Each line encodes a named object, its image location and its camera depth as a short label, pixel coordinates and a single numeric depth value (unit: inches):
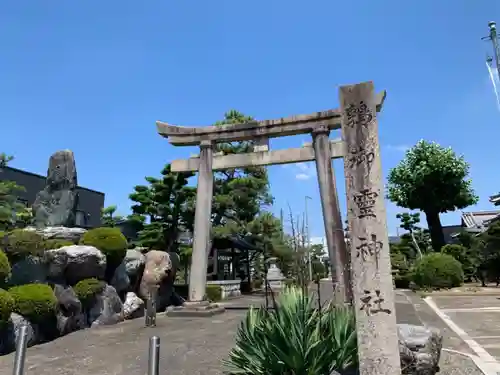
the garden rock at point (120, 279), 467.2
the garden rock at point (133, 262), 503.7
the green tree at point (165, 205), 739.4
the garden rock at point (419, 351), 196.5
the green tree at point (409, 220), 1446.9
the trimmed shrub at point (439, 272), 830.5
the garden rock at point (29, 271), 370.6
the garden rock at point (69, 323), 358.9
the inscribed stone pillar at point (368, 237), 155.9
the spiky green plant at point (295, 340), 159.9
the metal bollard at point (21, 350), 144.6
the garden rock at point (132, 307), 476.7
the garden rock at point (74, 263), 392.2
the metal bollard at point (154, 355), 125.7
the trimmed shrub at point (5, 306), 279.1
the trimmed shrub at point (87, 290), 392.8
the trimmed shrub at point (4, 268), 304.8
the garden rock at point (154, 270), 526.9
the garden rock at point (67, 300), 374.3
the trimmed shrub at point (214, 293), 703.7
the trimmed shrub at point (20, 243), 356.2
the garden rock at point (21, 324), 300.7
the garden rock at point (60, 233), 434.9
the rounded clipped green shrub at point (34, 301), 315.9
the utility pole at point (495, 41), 641.6
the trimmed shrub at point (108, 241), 438.0
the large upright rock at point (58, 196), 473.4
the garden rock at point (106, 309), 413.4
